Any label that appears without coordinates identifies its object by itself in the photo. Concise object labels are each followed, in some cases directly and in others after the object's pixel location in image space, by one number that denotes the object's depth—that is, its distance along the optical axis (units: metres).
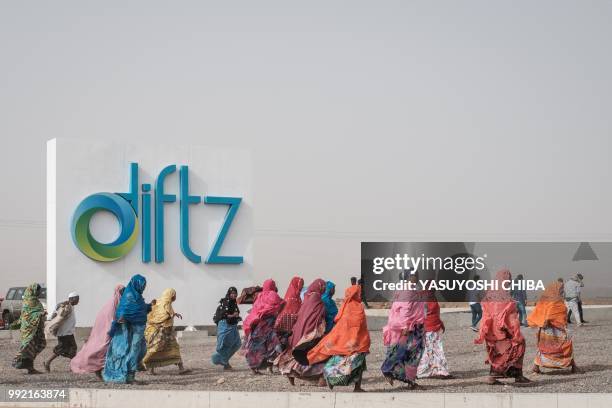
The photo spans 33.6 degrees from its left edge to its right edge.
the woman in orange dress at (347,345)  12.07
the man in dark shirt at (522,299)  22.67
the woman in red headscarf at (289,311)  14.19
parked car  32.03
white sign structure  23.69
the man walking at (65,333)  16.05
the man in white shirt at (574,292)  23.75
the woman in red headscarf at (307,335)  12.81
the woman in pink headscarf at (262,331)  15.52
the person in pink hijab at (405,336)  12.57
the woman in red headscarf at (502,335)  12.80
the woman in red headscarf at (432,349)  13.93
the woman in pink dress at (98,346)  14.28
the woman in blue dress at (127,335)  13.71
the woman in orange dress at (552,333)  14.16
